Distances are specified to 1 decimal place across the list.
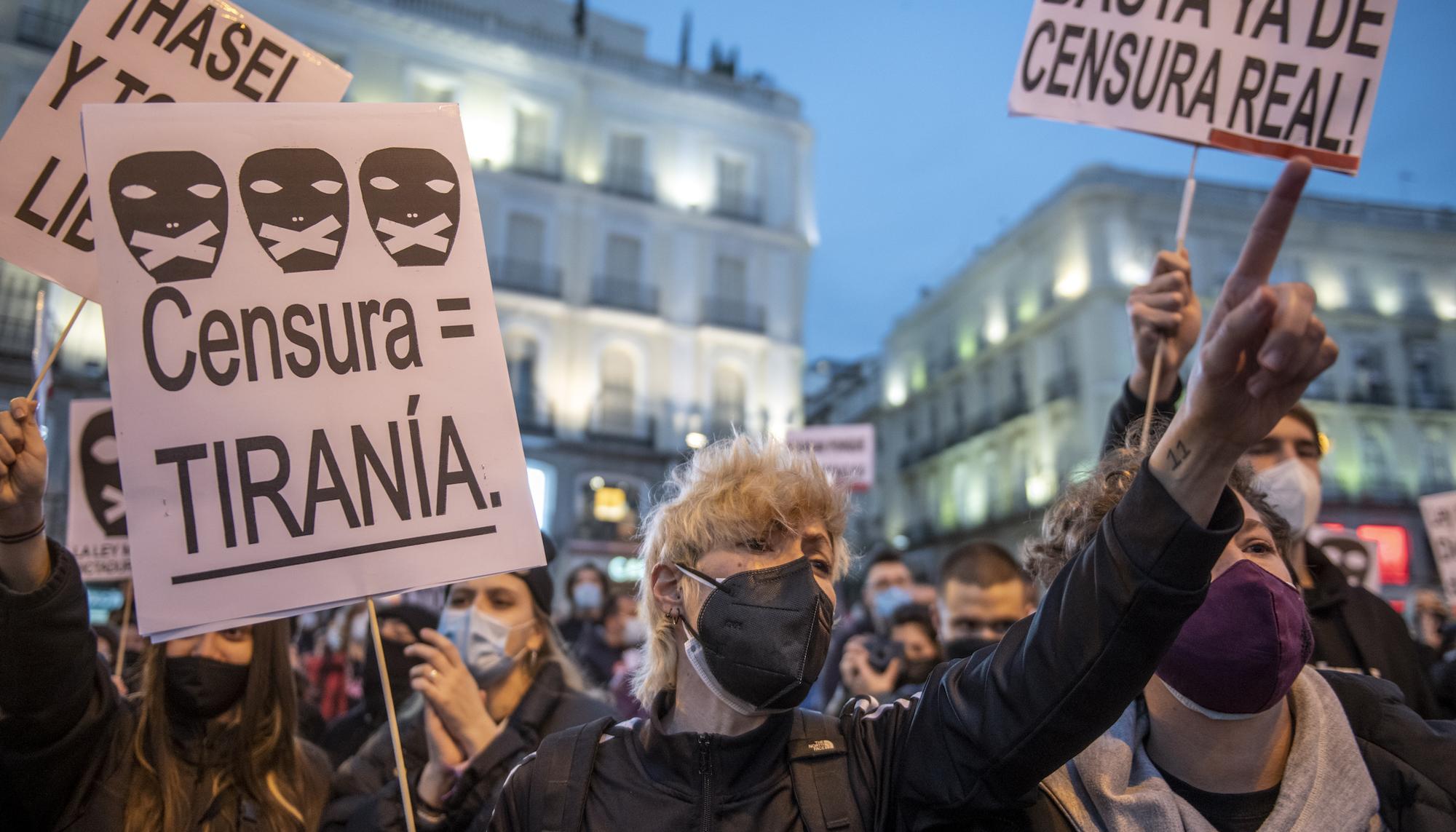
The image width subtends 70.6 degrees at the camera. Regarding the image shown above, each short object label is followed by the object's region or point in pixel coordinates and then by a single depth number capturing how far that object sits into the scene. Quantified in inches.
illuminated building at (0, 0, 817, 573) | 1080.2
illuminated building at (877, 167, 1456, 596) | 1227.9
